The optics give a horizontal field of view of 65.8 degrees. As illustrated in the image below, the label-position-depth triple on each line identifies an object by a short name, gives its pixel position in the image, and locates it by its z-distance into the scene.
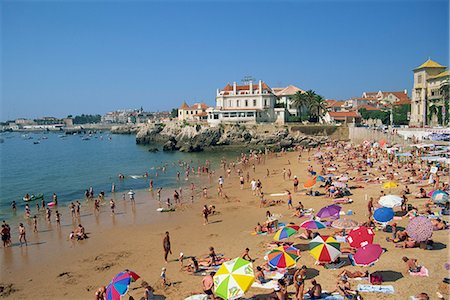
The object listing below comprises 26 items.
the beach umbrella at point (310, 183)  22.84
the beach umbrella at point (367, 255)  10.86
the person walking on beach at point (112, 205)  23.16
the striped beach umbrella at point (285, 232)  13.50
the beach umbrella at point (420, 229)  12.18
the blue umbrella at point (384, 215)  14.53
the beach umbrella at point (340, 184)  21.89
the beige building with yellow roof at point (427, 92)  55.50
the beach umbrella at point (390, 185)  20.83
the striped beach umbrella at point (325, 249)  11.26
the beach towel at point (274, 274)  11.55
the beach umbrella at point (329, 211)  15.38
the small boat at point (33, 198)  27.94
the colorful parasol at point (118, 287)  9.92
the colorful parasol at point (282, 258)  11.16
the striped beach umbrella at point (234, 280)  9.24
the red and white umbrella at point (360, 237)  11.85
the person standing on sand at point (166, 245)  14.25
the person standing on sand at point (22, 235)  18.12
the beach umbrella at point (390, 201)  16.48
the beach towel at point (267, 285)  10.98
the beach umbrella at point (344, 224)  15.01
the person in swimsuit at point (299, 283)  9.73
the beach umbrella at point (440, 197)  16.53
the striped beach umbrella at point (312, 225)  13.73
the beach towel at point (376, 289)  10.12
